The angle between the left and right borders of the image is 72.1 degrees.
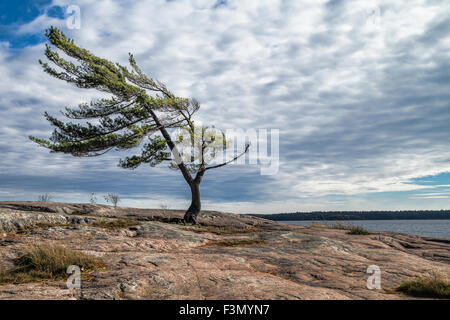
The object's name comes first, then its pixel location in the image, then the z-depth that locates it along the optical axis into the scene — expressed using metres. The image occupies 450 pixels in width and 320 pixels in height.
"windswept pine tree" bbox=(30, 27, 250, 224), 17.94
